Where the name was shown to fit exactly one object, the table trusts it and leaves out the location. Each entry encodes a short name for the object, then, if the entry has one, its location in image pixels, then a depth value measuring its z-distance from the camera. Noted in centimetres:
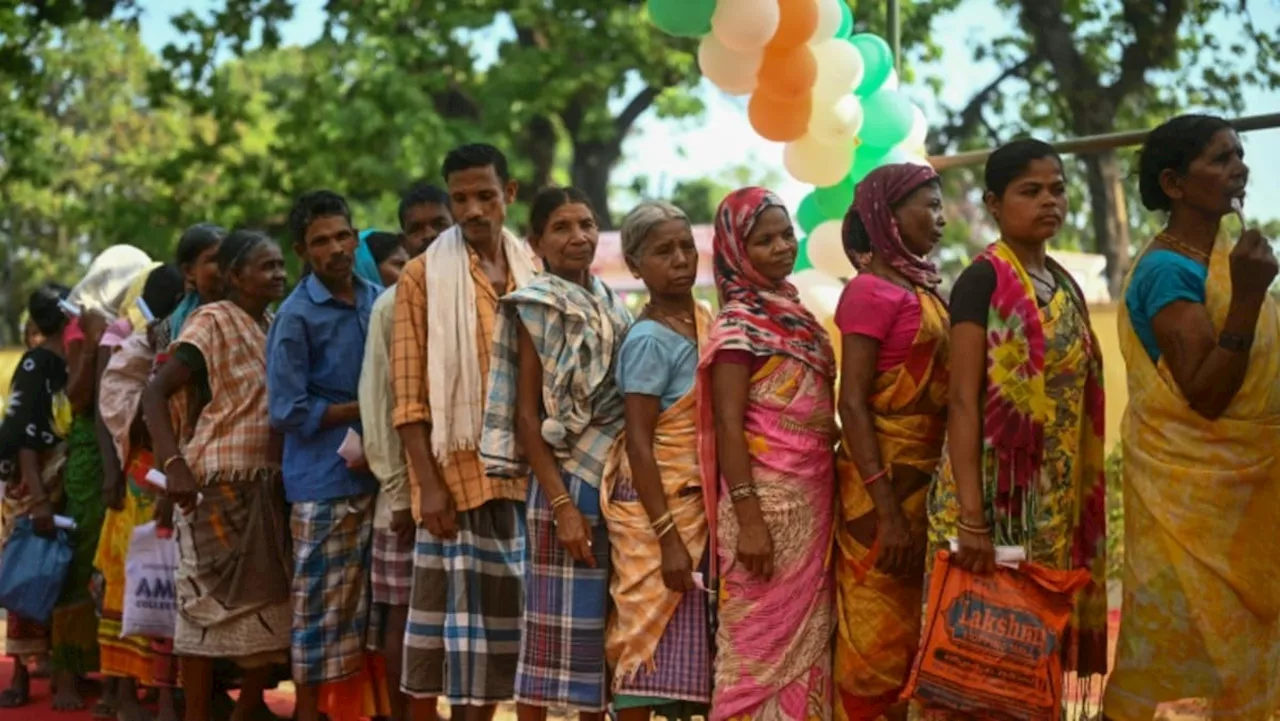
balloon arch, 756
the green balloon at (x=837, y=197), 852
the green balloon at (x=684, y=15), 752
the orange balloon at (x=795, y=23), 757
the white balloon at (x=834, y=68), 790
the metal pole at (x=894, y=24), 957
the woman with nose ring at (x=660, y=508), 493
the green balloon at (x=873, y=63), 841
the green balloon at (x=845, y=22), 809
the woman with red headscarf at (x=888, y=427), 474
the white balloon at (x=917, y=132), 855
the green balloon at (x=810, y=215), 882
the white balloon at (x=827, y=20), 777
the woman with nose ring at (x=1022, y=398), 451
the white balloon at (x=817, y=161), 816
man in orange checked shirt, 542
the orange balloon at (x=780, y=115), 789
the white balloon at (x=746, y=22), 731
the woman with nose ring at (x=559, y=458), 510
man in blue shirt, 603
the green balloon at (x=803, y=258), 898
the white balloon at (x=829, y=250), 857
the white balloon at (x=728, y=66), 772
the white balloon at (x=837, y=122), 799
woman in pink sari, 479
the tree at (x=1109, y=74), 2094
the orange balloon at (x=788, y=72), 771
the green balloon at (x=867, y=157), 838
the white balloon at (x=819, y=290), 876
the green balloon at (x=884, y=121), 836
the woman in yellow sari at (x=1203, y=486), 446
